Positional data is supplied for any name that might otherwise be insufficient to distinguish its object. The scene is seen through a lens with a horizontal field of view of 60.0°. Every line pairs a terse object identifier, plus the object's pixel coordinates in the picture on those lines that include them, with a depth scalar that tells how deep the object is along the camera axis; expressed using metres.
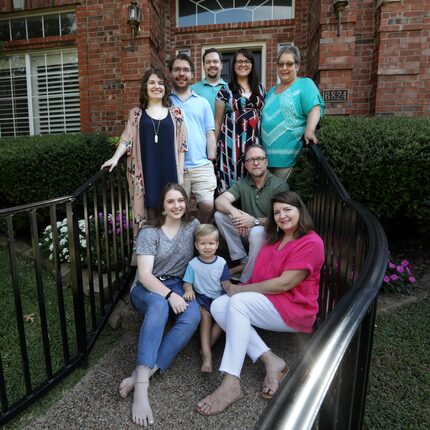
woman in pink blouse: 2.01
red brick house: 5.13
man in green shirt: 2.70
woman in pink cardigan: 2.66
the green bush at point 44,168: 4.27
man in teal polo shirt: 3.03
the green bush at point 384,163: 3.11
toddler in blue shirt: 2.37
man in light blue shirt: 2.87
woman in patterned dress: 3.01
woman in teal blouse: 2.88
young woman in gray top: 2.07
